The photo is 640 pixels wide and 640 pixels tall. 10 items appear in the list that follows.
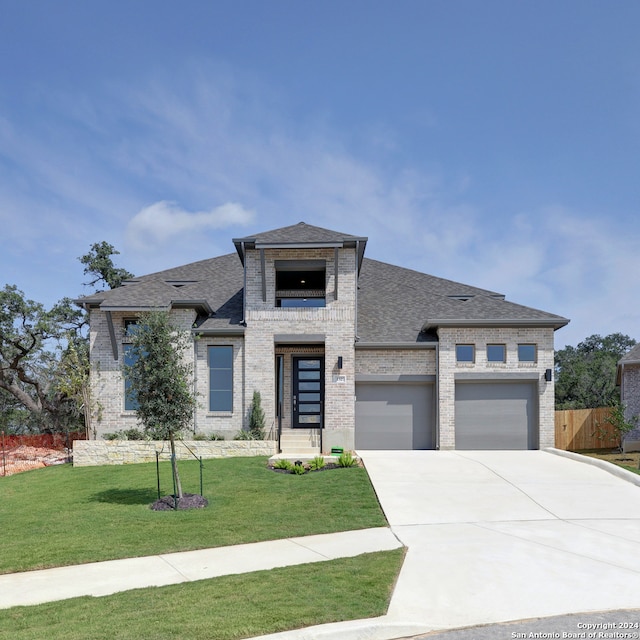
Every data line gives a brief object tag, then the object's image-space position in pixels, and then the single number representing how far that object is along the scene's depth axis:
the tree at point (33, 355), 23.27
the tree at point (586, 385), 41.53
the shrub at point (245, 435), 18.61
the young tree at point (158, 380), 11.75
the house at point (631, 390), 23.73
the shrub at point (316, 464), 15.20
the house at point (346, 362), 19.55
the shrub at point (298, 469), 14.65
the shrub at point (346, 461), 15.34
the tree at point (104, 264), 28.41
